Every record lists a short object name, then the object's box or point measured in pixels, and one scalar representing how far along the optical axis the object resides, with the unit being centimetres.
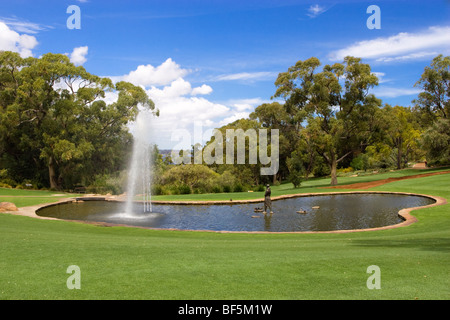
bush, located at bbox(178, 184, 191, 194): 2927
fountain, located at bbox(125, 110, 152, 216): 2169
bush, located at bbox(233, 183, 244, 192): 3007
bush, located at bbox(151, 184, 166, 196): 2962
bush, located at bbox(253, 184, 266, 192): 3157
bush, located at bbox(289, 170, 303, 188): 3128
